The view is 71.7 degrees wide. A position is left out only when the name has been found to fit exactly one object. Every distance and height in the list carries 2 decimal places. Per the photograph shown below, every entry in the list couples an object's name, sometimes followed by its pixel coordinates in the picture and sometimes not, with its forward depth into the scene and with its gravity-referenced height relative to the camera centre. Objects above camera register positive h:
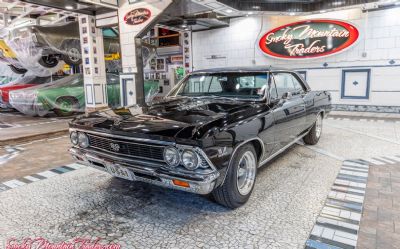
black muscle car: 2.06 -0.44
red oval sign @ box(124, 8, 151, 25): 6.97 +1.68
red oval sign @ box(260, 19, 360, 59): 7.70 +1.15
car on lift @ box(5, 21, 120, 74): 8.00 +1.22
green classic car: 8.09 -0.40
